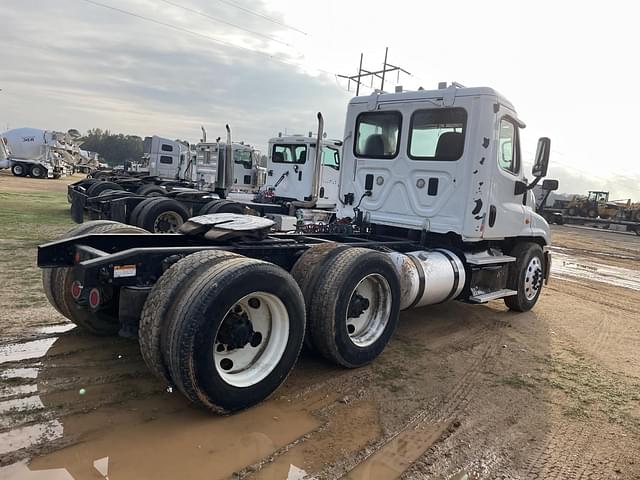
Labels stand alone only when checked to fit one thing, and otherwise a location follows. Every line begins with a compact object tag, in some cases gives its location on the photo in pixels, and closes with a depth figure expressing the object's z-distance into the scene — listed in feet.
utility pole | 116.57
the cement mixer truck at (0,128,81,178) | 120.47
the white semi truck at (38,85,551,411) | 10.67
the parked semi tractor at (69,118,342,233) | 32.96
